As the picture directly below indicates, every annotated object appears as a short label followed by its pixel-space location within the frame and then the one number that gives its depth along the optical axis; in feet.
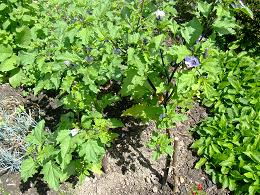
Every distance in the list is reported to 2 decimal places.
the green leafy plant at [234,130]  7.24
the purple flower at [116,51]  6.40
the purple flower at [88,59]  6.11
